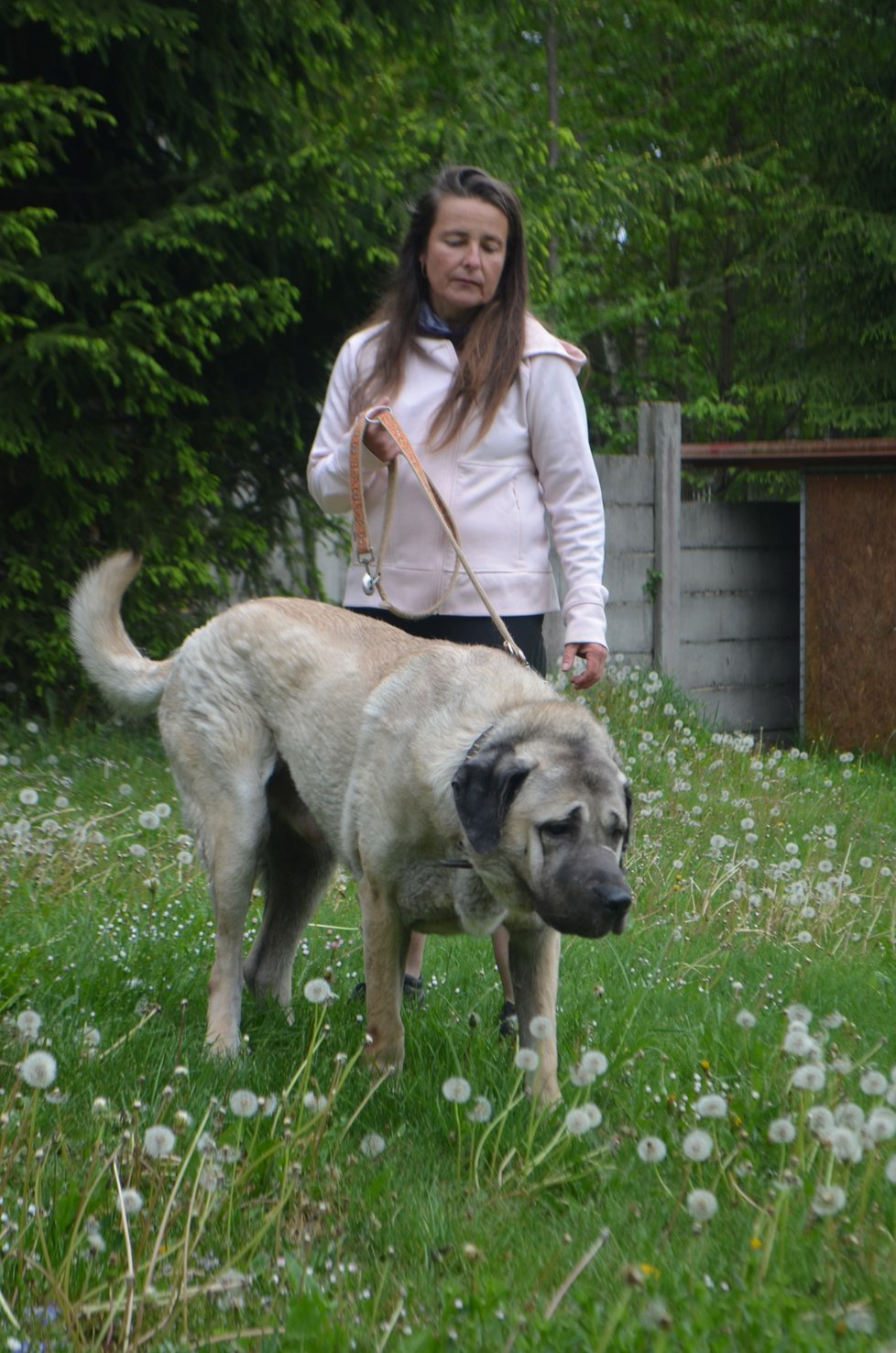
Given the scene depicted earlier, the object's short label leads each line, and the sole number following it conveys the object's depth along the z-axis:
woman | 4.59
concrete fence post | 11.90
